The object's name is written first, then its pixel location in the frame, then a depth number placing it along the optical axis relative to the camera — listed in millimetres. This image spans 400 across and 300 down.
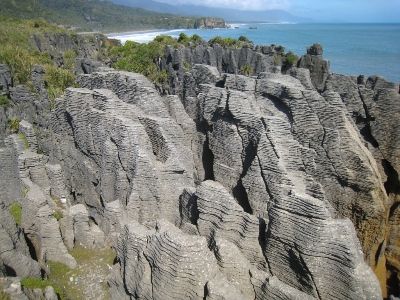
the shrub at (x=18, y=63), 28416
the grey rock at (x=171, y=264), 8195
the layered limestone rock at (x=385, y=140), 11695
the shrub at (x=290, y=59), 39797
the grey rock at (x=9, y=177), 13750
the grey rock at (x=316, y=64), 27306
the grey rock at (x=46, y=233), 11172
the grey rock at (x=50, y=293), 8812
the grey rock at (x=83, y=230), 11680
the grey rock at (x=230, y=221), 9008
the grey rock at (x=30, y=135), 15062
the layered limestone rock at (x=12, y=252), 9430
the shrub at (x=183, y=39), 57125
